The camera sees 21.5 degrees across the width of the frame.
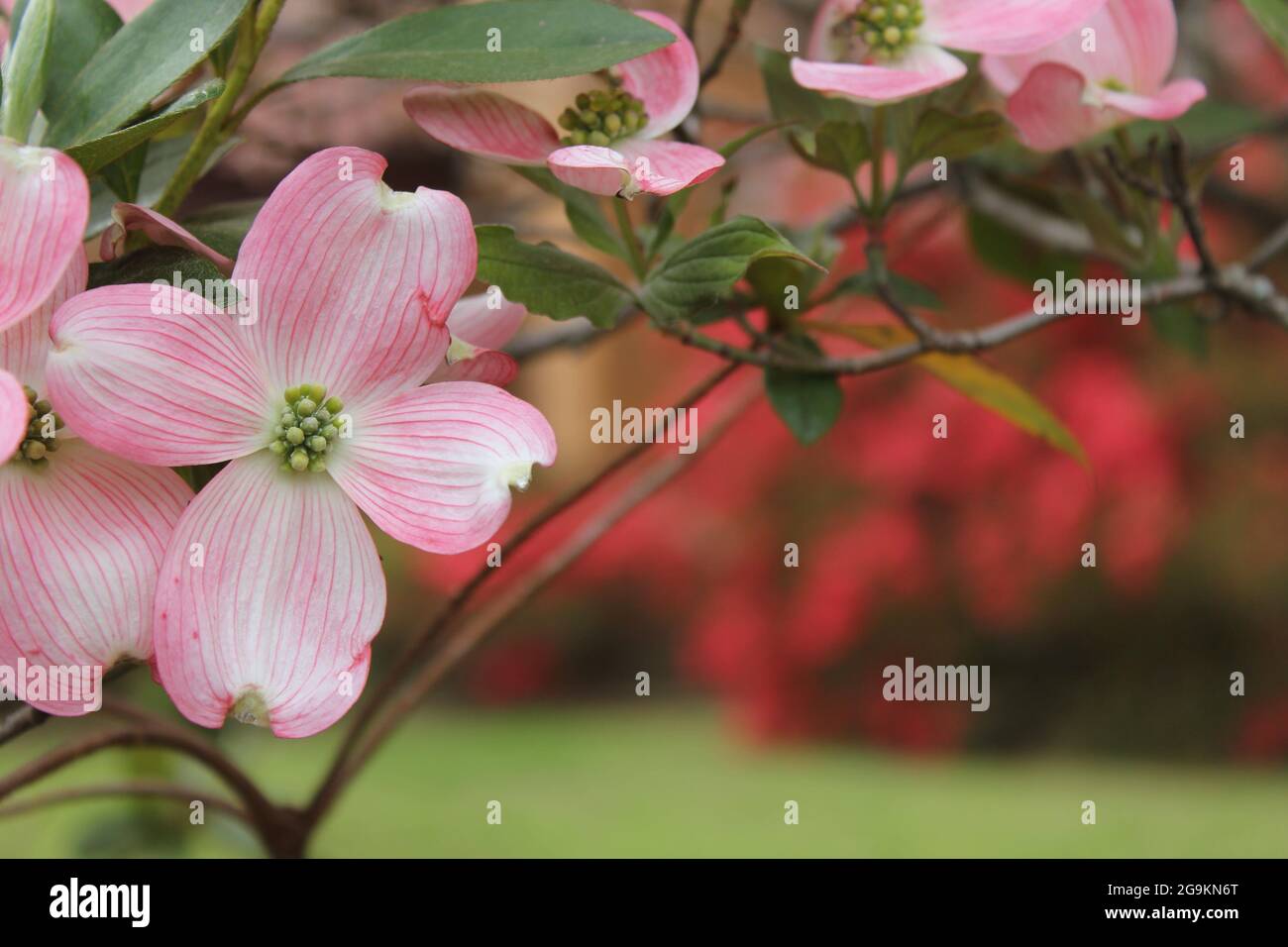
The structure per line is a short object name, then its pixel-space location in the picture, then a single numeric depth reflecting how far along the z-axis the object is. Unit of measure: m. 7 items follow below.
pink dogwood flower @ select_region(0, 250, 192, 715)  0.56
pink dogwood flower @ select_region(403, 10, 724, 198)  0.58
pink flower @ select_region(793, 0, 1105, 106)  0.61
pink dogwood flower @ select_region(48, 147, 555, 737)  0.56
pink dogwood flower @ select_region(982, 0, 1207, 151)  0.64
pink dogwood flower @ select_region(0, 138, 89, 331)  0.54
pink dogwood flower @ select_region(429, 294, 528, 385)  0.58
